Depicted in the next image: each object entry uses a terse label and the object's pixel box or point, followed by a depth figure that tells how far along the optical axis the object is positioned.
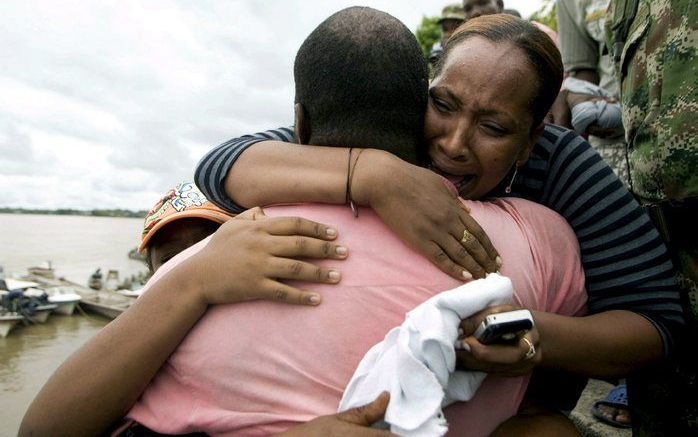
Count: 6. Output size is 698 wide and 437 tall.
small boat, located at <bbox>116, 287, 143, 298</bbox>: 29.63
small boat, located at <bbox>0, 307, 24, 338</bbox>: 24.62
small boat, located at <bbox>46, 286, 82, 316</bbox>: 27.70
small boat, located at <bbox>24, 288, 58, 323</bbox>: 26.41
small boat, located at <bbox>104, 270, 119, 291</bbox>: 39.09
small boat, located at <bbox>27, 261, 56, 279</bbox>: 40.34
